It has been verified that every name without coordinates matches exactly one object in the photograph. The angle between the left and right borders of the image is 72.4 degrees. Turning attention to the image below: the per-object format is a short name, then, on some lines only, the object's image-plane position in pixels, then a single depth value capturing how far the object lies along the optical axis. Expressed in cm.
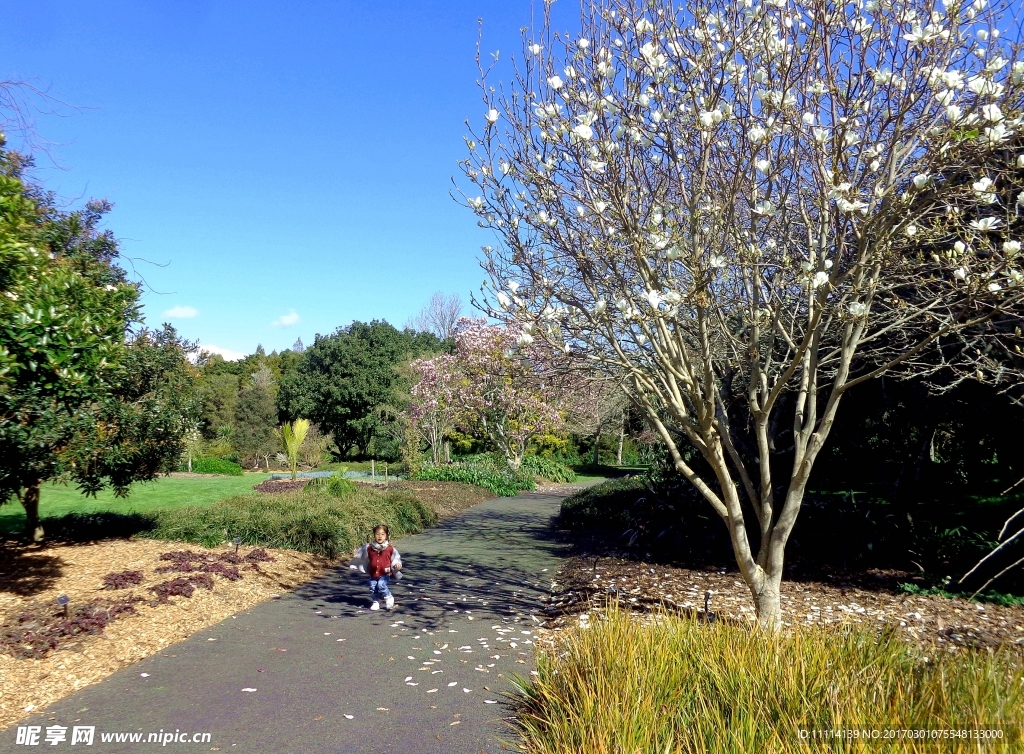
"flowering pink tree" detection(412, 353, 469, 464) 2544
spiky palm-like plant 2183
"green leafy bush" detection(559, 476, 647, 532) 1309
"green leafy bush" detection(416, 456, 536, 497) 2234
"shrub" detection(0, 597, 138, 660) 537
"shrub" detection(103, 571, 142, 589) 728
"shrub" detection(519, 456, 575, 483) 2684
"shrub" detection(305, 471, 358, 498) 1441
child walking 756
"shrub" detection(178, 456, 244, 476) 2784
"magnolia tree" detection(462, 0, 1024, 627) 466
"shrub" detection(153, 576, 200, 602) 713
